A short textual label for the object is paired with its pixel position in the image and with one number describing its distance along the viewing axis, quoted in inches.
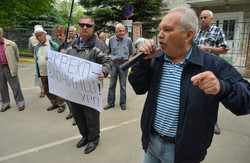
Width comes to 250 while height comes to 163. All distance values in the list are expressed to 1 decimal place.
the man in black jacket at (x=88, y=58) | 105.6
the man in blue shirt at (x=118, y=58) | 179.9
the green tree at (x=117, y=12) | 530.3
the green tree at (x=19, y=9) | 450.6
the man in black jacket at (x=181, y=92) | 47.5
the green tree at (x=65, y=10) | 1196.4
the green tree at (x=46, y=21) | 610.5
